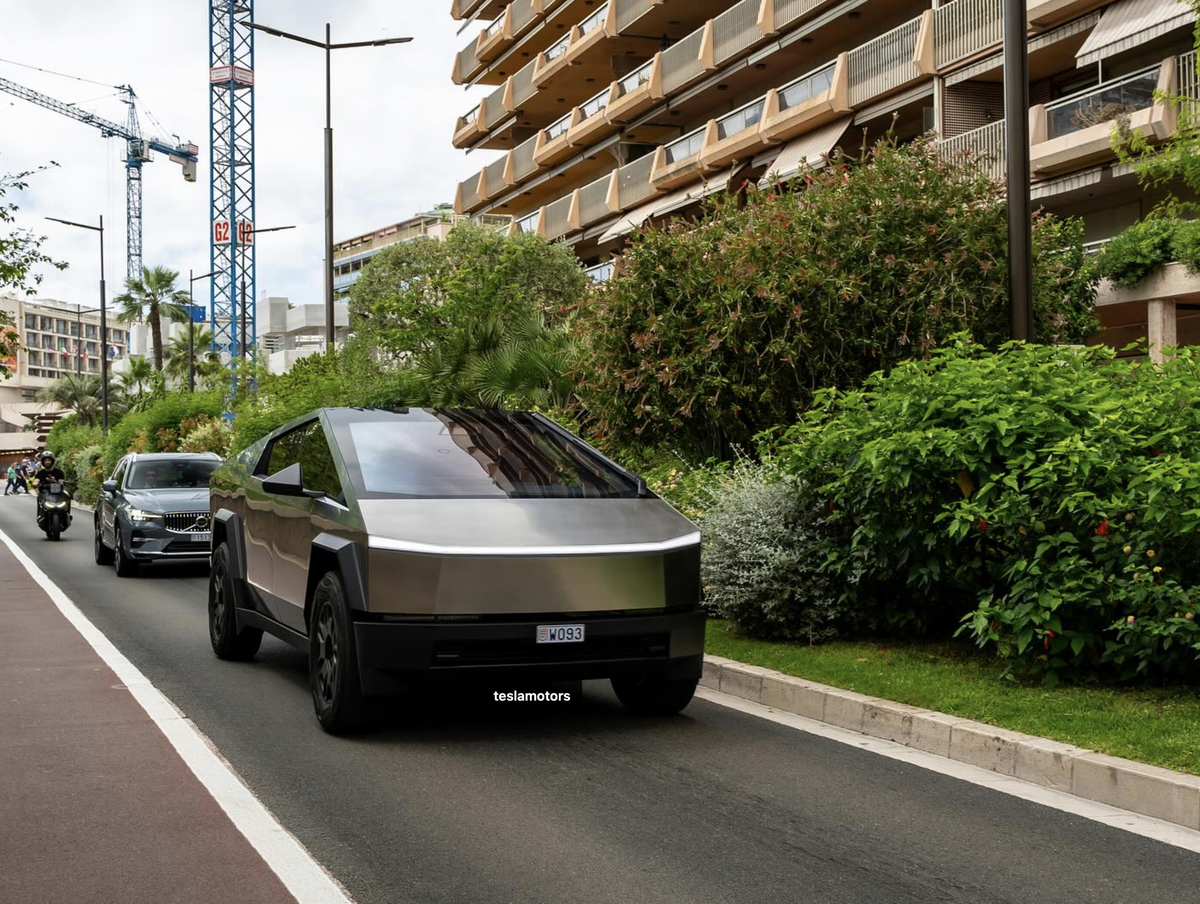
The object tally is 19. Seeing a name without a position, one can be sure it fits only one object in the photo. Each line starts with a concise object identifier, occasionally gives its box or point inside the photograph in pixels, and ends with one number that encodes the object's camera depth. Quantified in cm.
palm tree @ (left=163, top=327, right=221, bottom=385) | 7242
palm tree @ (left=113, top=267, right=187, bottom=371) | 6731
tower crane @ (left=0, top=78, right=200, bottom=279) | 14538
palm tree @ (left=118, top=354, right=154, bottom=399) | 7238
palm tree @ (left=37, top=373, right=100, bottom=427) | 9825
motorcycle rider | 2711
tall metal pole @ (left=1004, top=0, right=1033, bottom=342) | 1010
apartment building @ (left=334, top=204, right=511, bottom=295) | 11994
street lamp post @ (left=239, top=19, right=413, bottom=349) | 2800
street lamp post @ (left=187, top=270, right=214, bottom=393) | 5451
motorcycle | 2666
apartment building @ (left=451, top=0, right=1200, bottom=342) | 2459
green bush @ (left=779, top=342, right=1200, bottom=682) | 714
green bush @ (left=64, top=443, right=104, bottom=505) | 5059
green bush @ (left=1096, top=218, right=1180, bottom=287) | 2316
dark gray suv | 1762
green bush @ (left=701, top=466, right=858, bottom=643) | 924
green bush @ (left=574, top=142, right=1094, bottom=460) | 1274
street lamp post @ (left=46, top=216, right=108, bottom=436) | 5384
